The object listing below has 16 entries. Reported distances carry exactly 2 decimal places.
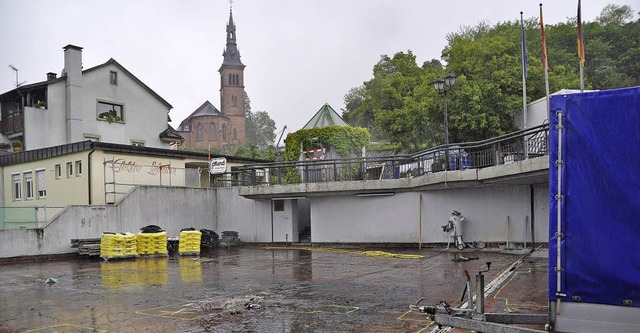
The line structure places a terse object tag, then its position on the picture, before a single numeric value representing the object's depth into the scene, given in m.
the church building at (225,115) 100.00
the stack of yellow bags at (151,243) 22.64
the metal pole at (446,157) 21.08
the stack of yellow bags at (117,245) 21.75
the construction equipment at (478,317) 4.68
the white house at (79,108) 35.84
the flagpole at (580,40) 16.61
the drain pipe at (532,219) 20.66
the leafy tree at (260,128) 120.31
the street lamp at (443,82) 21.92
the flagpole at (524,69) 23.67
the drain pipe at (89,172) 25.59
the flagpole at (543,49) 21.23
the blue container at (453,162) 21.20
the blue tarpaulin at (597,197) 4.03
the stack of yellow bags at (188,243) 23.53
